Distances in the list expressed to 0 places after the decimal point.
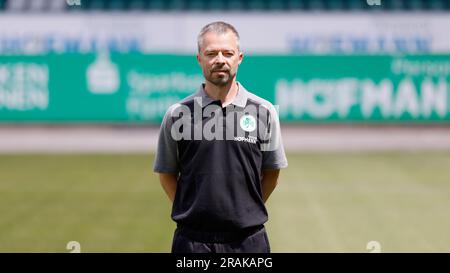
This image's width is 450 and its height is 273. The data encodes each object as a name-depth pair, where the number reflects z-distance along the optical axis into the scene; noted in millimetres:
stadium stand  20984
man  3922
